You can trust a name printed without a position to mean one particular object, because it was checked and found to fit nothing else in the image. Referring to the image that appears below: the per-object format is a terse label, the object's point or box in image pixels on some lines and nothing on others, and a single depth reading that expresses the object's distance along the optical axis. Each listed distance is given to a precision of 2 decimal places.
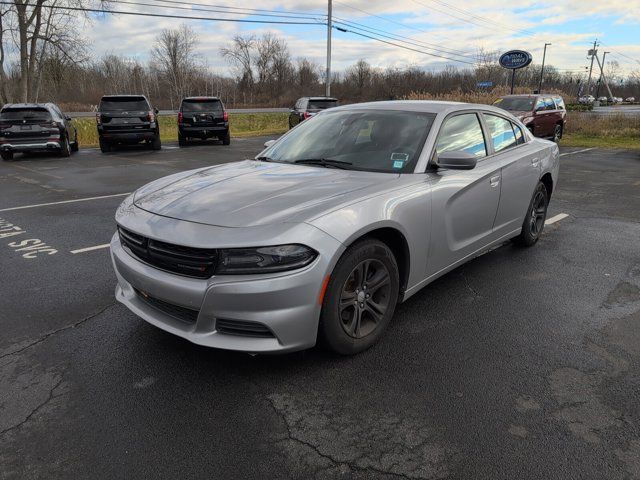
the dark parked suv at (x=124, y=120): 15.19
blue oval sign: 23.08
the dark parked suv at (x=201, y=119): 17.75
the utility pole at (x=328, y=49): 30.55
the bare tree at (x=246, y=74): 79.50
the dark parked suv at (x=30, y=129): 13.28
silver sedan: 2.54
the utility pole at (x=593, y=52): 77.62
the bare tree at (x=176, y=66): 69.31
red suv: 16.86
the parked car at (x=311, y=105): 21.03
